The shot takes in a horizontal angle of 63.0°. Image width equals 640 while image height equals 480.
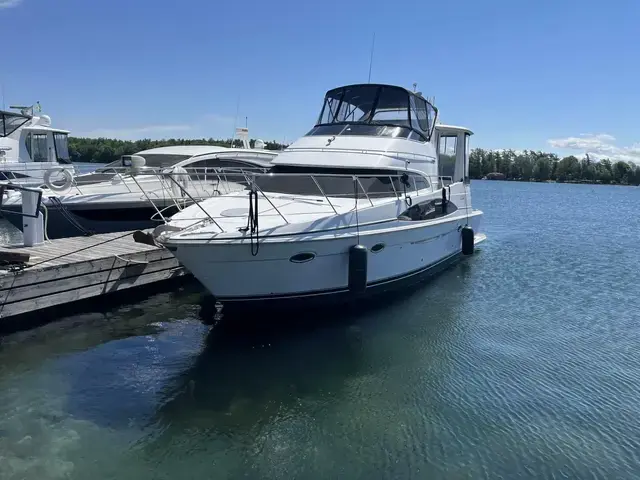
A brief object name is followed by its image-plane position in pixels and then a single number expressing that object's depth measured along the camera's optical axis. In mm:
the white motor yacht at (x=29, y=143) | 21734
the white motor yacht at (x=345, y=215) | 7965
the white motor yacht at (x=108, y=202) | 13707
